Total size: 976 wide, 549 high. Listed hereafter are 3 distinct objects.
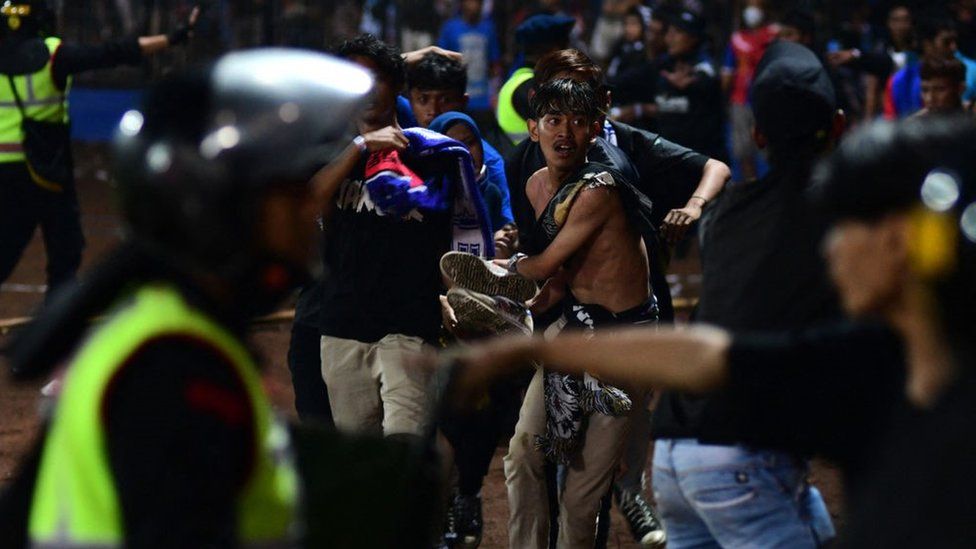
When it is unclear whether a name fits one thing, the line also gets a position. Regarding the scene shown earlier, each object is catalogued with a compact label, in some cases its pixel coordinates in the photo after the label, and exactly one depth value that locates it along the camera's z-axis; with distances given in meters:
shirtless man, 11.00
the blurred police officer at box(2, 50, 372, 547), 4.60
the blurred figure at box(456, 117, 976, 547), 4.66
